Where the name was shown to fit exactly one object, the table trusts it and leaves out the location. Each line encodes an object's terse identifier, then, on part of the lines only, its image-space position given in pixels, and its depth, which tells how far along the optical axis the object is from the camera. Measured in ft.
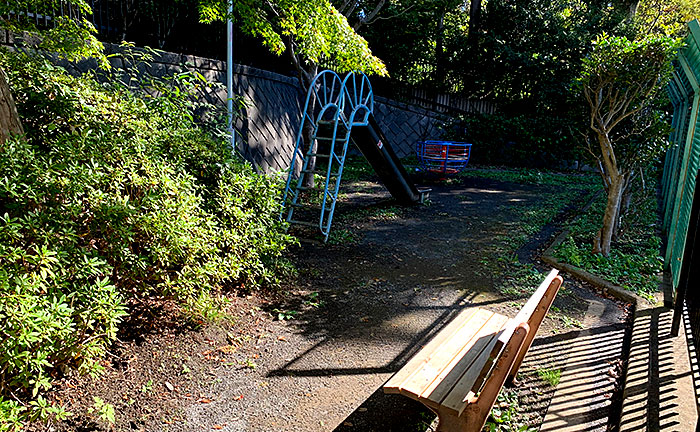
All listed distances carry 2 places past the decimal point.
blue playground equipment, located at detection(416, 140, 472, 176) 42.62
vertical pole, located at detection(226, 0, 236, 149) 23.94
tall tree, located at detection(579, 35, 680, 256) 17.62
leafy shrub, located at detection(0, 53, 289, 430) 8.54
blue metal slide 22.53
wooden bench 7.38
